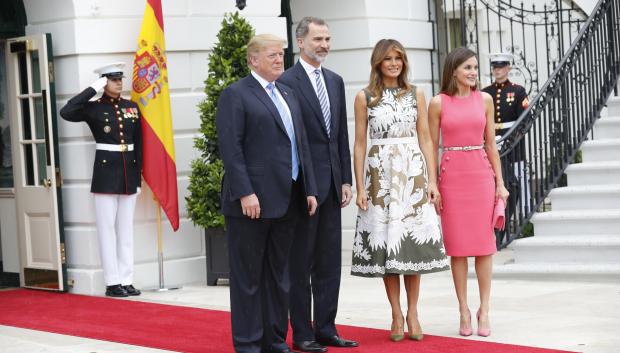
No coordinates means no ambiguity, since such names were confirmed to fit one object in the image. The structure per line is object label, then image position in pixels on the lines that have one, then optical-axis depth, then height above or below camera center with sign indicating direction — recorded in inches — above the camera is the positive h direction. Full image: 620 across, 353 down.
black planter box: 438.3 -35.6
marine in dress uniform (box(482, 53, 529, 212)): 482.9 +13.8
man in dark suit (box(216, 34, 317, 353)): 276.2 -9.4
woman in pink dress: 309.3 -9.3
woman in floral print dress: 299.0 -11.0
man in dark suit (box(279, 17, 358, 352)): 294.7 -12.0
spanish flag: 428.1 +14.1
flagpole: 435.8 -35.9
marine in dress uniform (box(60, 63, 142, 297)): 417.7 -6.7
